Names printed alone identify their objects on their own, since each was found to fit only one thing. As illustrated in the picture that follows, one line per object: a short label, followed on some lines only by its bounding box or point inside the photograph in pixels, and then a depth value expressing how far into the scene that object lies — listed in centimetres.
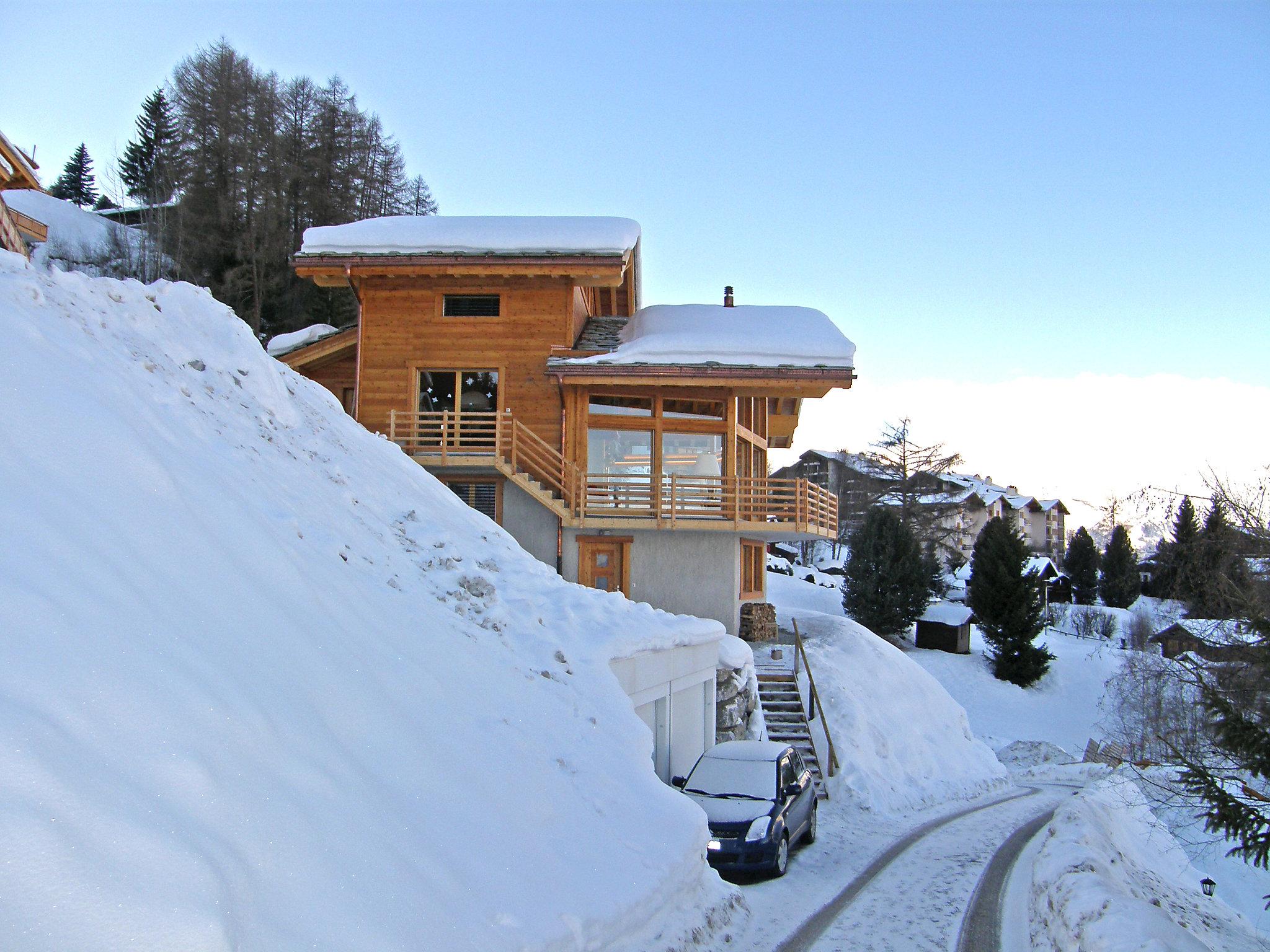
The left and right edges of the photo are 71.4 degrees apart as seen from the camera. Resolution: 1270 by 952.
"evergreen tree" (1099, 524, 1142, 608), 5091
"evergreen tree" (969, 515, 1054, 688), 3391
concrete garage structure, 1186
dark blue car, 1073
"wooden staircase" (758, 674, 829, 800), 1777
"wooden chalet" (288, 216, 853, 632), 2089
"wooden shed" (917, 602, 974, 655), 3622
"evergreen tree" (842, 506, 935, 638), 3547
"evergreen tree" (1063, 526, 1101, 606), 5303
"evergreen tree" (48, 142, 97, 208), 6725
